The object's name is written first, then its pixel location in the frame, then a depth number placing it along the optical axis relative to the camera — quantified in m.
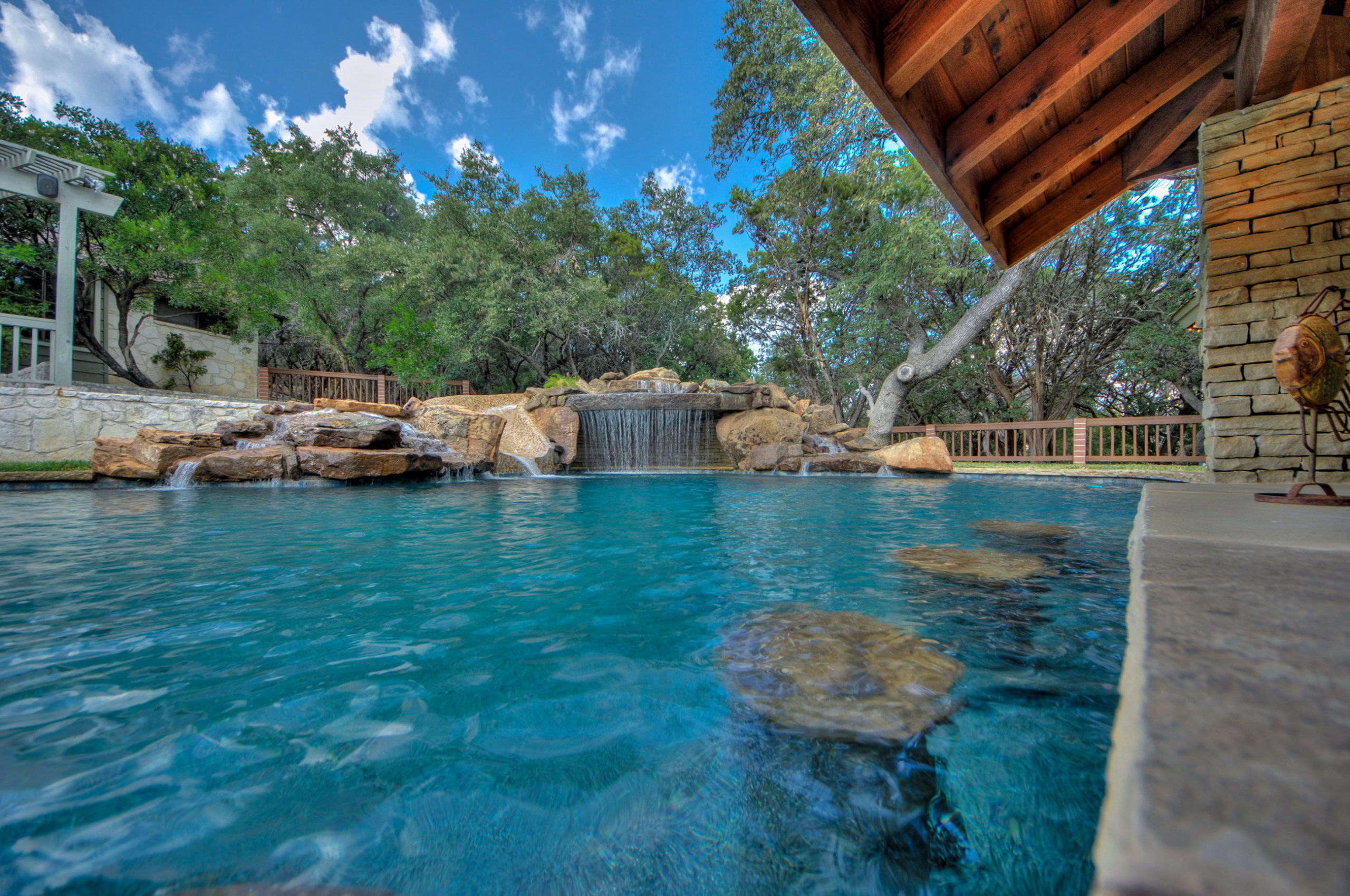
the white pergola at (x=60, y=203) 8.74
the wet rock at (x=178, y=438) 7.14
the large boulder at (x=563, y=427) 10.73
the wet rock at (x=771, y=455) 10.27
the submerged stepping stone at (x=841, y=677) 1.42
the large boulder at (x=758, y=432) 11.38
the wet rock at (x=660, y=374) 13.05
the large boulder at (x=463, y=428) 9.14
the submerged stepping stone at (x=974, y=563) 2.72
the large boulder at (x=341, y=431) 7.38
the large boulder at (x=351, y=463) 6.96
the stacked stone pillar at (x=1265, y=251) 3.49
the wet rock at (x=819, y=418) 12.44
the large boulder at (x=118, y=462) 6.80
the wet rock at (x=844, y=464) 9.69
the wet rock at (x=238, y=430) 7.59
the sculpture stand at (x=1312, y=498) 2.36
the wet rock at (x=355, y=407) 8.74
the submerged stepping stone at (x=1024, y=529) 3.74
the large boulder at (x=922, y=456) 9.17
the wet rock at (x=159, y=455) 6.82
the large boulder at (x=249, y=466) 6.78
